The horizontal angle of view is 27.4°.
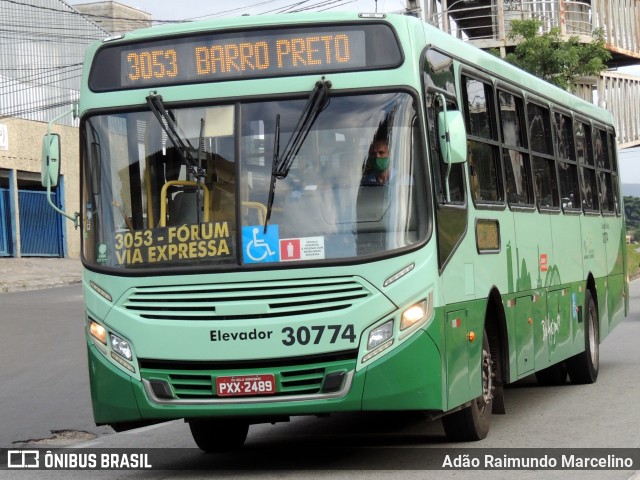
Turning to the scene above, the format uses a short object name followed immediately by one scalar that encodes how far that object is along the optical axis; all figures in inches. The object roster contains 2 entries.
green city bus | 326.6
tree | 1542.8
